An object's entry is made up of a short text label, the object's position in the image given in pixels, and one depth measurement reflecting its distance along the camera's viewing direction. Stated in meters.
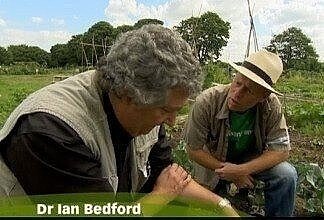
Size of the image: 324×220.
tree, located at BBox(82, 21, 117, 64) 30.48
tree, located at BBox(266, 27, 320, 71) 27.30
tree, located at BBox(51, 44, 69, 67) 37.44
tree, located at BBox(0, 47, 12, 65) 44.28
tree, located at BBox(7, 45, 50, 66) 45.38
